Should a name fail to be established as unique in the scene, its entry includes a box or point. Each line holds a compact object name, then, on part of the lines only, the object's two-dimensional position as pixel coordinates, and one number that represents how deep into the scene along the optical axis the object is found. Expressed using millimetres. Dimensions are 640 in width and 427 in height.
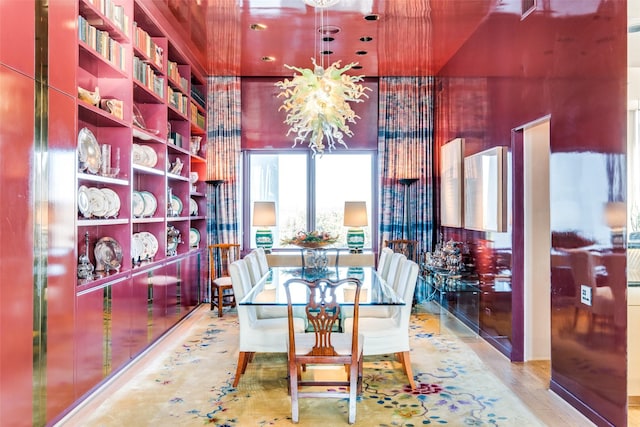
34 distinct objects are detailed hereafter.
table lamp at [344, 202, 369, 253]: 6430
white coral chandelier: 4129
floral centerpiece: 4586
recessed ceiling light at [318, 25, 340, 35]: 4973
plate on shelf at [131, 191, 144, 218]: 4371
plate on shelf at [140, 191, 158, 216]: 4645
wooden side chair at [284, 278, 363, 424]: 2875
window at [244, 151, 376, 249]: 7059
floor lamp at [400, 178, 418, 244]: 6742
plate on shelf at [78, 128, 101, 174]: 3342
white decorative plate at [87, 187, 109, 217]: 3656
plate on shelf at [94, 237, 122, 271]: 3715
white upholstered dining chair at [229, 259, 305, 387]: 3439
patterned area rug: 2947
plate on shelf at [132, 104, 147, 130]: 4259
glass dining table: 3262
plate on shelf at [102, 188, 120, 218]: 3788
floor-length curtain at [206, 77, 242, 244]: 6762
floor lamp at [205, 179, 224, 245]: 6770
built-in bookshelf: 3496
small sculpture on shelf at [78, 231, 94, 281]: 3342
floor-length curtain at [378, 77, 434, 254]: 6715
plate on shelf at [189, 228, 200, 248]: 6328
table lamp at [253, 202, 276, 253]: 6496
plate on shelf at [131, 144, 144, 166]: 4355
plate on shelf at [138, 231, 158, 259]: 4613
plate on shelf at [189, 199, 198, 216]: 6277
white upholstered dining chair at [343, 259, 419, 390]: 3400
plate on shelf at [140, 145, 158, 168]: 4588
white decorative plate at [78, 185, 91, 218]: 3379
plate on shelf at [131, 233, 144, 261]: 4355
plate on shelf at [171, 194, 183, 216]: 5559
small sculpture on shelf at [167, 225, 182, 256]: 5382
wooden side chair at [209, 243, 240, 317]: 5891
